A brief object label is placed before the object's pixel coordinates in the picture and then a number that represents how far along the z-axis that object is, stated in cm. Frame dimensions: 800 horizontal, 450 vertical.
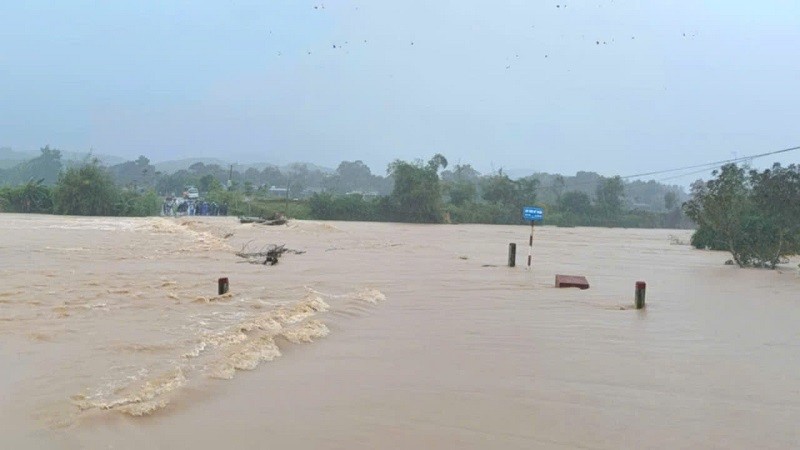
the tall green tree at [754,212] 2031
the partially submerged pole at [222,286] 1046
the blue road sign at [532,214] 1652
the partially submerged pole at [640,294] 1096
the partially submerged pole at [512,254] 1777
